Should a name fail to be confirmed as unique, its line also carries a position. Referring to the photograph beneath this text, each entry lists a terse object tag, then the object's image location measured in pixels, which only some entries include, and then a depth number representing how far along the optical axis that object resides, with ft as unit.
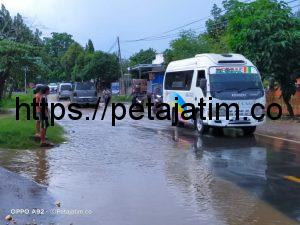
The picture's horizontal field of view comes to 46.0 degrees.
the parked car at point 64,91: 116.46
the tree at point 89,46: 202.61
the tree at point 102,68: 149.31
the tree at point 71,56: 202.93
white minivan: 37.94
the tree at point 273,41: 52.16
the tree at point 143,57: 171.64
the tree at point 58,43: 254.78
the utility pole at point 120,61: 129.52
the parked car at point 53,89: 168.67
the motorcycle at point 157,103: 60.66
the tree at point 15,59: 63.29
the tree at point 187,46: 105.40
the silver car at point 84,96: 90.54
